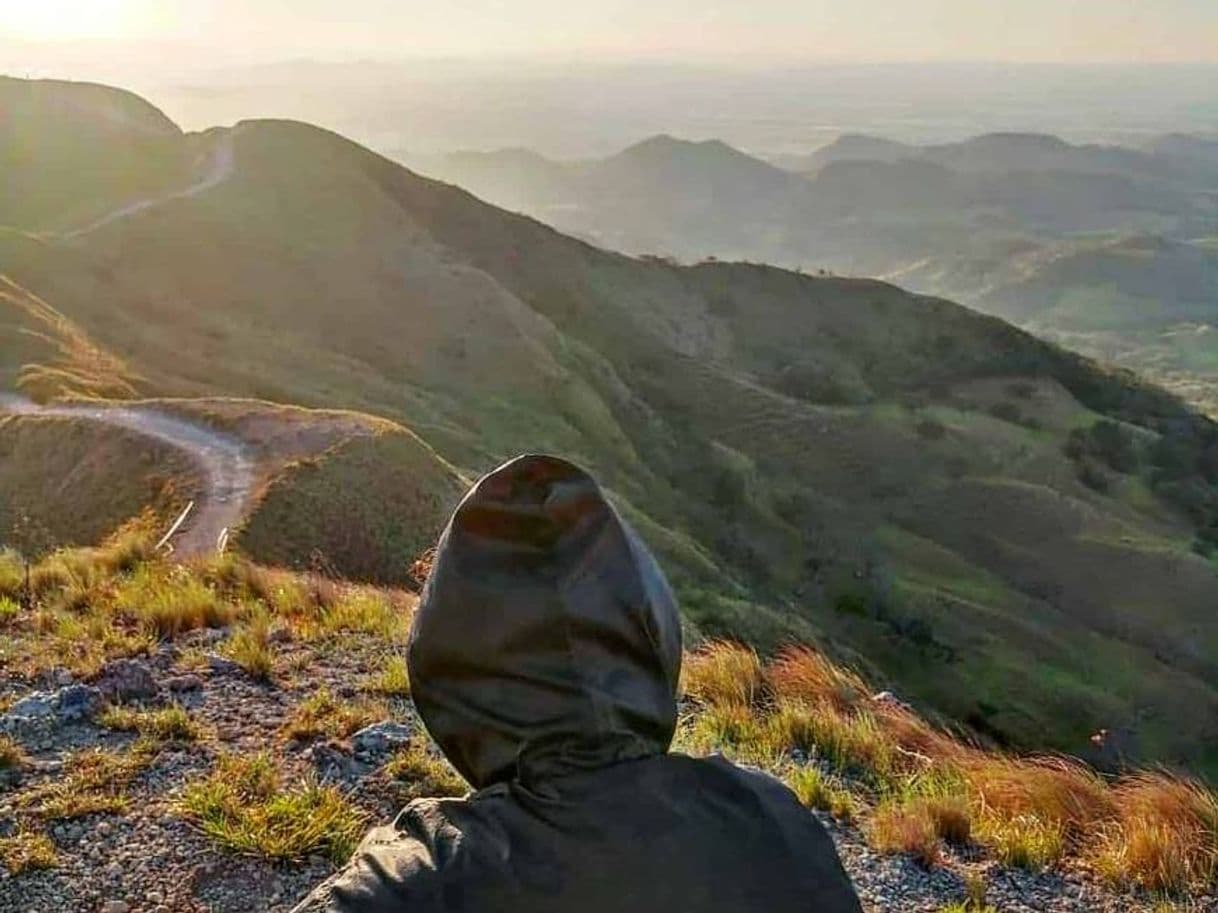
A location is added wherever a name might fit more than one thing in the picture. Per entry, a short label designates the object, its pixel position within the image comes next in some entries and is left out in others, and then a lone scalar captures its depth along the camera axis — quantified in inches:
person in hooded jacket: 92.5
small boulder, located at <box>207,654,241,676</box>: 288.4
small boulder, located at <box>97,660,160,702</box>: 265.6
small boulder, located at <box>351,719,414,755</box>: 244.8
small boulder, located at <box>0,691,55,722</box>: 251.3
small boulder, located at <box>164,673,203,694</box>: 274.1
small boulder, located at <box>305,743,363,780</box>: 234.4
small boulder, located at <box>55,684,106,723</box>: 253.9
